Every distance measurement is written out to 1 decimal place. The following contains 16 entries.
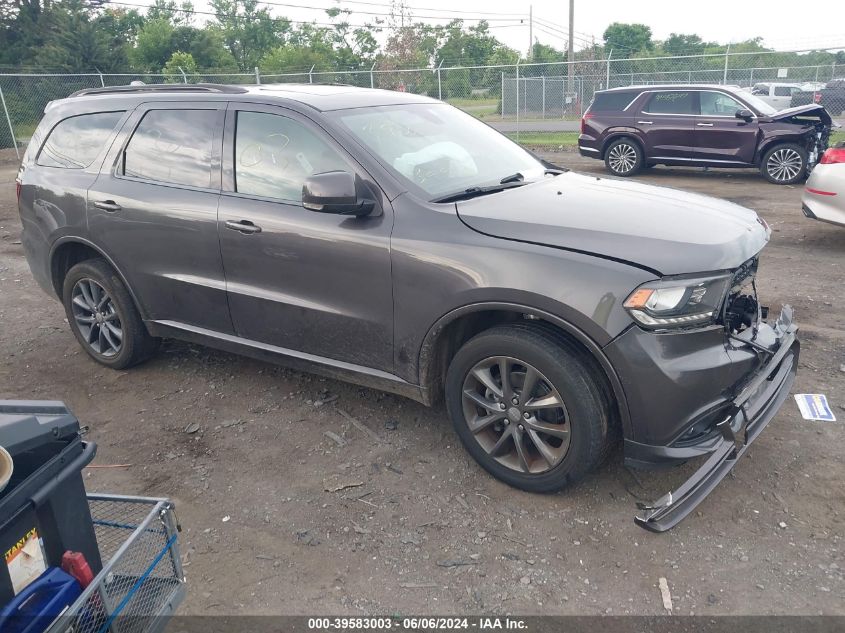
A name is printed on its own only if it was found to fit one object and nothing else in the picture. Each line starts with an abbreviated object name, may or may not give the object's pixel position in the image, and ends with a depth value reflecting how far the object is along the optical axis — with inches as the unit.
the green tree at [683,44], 2564.0
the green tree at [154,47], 1742.1
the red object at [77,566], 72.7
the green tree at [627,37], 2632.9
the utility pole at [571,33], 1148.5
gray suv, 110.3
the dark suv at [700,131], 441.1
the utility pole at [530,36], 2207.2
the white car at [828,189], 262.7
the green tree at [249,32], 2374.5
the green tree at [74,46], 1232.9
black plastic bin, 66.8
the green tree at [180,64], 1492.1
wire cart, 70.3
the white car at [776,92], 821.9
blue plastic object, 65.1
